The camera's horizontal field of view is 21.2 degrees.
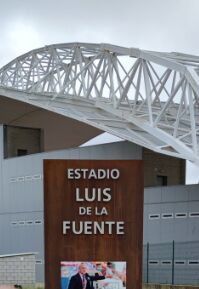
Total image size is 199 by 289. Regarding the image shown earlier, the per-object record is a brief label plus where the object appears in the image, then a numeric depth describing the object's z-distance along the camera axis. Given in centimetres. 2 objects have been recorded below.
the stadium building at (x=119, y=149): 2883
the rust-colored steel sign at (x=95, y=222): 1550
